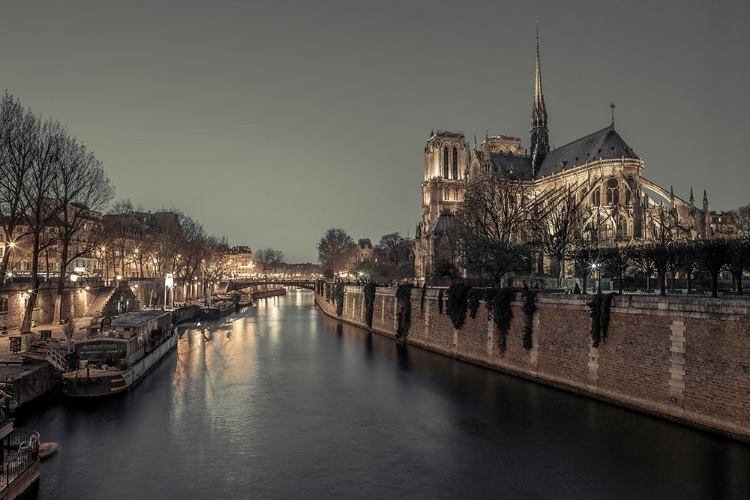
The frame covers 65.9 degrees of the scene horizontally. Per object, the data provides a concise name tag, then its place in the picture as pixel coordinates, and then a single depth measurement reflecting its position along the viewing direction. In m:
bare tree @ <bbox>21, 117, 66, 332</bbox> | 35.00
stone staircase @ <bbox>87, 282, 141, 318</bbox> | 51.09
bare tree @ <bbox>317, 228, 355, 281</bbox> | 152.88
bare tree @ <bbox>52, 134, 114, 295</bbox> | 38.69
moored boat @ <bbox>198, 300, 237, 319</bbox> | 76.19
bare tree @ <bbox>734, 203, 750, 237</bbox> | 76.06
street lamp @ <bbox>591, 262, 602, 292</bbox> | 45.19
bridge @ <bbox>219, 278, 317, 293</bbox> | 116.32
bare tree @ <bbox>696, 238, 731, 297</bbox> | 32.16
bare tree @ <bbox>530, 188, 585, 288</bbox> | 49.38
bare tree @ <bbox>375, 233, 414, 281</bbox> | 103.94
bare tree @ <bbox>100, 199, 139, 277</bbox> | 64.56
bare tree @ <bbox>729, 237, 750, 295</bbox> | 30.97
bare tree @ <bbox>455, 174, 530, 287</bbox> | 47.97
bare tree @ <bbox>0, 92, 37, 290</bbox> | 33.16
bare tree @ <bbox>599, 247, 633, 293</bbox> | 40.28
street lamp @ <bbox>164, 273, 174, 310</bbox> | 63.47
